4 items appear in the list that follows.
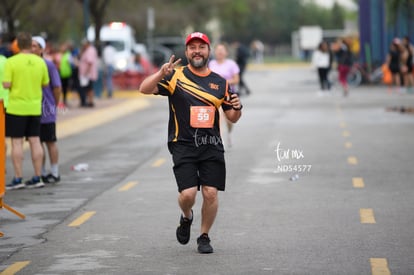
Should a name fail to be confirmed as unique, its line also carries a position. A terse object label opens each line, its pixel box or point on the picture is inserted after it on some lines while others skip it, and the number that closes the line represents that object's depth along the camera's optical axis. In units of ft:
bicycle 146.00
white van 186.39
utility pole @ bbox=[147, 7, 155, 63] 157.50
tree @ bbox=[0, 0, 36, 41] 131.95
